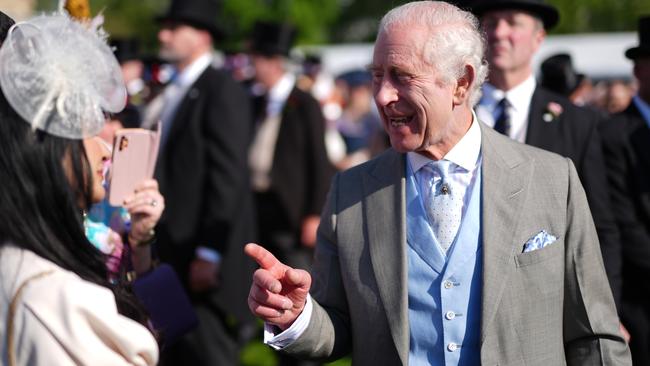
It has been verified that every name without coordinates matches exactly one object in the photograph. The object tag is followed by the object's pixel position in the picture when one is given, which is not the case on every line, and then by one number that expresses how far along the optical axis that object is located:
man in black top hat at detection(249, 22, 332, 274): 8.40
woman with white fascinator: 2.44
